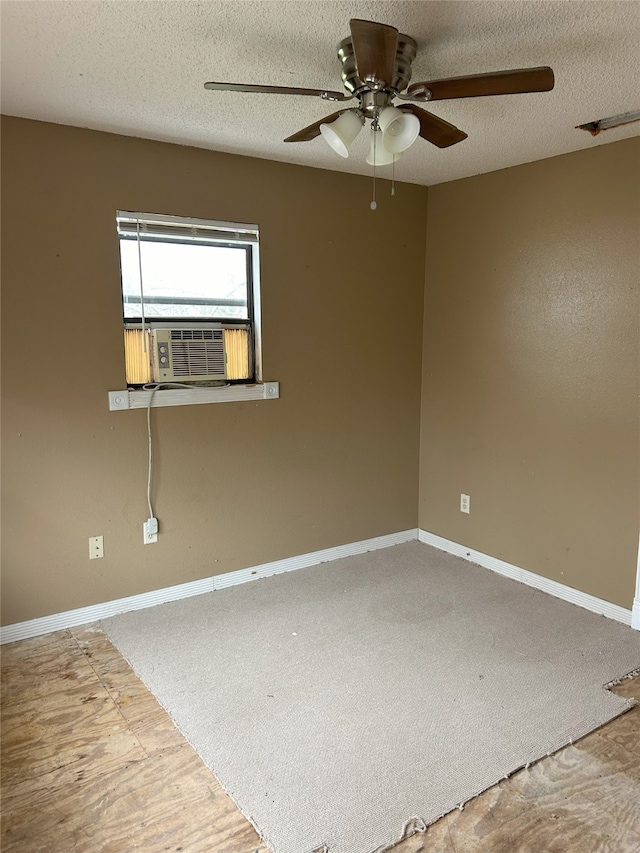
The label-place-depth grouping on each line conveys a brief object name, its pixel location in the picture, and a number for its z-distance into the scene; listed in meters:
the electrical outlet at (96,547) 2.95
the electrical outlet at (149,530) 3.08
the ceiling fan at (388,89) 1.62
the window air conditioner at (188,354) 3.05
